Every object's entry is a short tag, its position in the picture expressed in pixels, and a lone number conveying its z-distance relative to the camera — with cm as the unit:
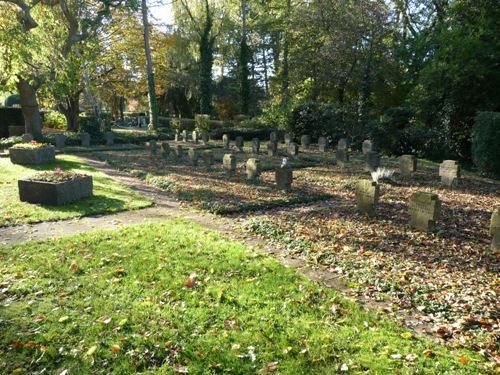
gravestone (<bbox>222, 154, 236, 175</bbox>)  1410
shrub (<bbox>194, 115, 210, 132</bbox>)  3225
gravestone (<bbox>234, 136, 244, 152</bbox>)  2245
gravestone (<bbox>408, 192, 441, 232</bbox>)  785
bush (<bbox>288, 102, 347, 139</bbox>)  2441
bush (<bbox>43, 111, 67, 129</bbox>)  3869
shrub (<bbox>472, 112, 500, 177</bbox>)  1476
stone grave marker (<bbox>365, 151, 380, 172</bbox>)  1490
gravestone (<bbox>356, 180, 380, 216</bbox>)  902
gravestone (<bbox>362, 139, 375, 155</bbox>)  1939
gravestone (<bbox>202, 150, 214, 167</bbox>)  1612
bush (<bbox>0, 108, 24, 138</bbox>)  2969
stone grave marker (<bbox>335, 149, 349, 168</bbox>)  1655
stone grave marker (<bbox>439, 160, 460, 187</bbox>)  1257
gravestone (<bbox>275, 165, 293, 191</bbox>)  1170
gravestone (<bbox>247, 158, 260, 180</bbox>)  1325
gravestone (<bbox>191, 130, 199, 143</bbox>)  2797
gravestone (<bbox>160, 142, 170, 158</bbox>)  1953
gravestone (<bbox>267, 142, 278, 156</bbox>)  1991
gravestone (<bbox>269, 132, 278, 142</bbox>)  2042
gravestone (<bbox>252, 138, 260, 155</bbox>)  2117
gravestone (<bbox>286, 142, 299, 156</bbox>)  1964
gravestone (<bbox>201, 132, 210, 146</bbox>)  2692
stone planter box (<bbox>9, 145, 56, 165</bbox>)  1683
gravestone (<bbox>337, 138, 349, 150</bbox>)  1998
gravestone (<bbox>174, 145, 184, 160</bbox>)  1902
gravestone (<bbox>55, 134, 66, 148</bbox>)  2334
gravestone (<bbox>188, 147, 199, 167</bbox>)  1705
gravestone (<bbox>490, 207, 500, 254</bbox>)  684
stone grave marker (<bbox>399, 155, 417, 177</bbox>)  1428
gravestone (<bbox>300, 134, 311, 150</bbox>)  2298
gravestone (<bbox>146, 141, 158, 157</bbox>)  2037
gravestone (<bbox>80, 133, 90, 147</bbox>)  2516
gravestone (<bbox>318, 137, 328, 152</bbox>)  2187
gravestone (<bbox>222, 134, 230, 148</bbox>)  2401
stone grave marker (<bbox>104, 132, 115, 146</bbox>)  2670
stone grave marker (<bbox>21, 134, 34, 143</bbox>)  2139
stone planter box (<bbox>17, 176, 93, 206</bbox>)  1025
